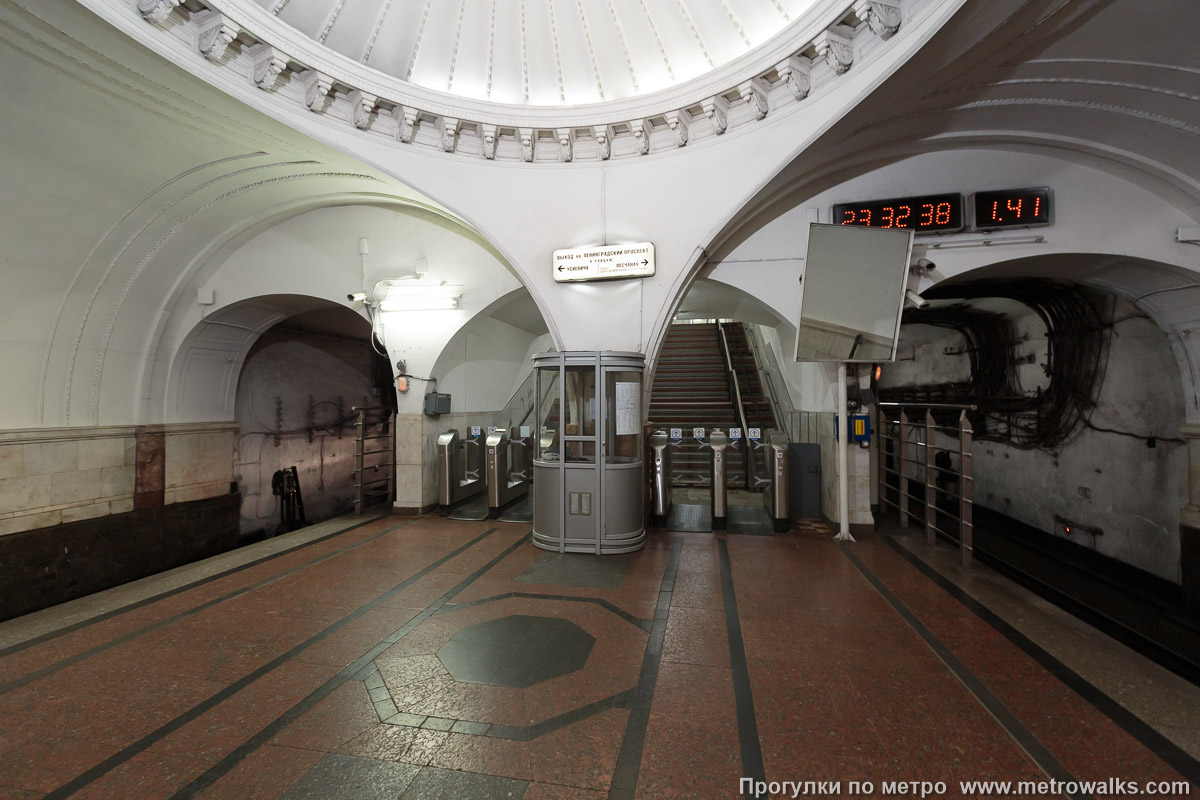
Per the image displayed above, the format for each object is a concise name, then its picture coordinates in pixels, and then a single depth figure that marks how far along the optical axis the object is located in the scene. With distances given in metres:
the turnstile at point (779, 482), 6.50
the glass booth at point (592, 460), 5.69
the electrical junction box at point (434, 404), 7.59
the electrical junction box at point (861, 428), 6.38
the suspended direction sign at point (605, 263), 5.91
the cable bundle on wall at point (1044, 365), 7.59
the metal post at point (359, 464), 7.57
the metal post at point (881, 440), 7.28
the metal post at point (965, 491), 5.12
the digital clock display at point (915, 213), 5.78
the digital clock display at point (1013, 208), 5.58
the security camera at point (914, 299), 5.75
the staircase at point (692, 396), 9.71
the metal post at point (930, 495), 5.95
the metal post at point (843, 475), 6.07
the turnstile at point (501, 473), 7.40
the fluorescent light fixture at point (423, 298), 7.21
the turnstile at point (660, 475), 6.68
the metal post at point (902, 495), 6.64
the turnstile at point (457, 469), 7.64
